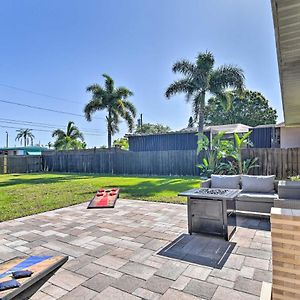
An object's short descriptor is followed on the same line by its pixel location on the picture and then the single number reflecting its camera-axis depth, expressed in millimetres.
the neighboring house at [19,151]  41856
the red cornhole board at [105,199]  6080
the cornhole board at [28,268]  1509
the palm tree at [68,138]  25109
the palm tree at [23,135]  56906
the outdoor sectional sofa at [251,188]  4703
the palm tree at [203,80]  14656
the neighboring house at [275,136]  13617
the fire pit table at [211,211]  3684
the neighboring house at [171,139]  17766
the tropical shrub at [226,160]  9289
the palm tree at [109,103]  19969
